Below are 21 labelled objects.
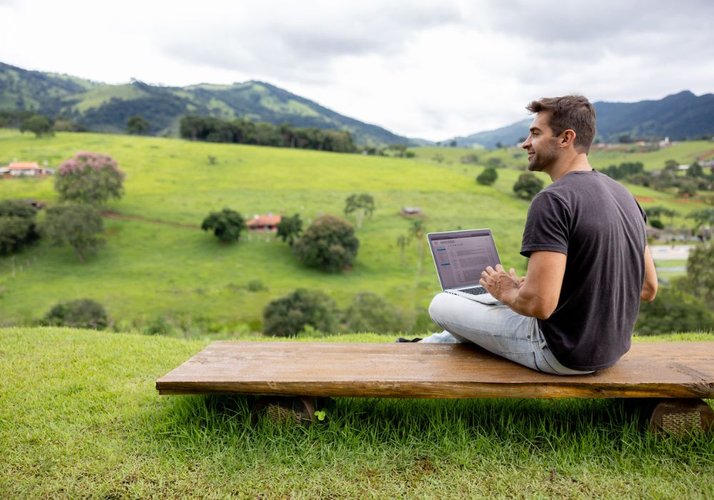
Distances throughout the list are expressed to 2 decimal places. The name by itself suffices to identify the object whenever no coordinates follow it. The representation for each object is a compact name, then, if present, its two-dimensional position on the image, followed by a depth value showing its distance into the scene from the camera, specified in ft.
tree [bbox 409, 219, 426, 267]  217.81
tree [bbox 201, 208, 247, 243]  204.95
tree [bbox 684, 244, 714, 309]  155.53
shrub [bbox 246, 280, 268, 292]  172.34
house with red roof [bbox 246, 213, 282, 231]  222.48
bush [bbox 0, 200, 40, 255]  183.18
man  10.84
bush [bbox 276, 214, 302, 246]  211.41
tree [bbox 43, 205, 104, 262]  184.75
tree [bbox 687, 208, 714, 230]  251.60
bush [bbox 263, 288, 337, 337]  140.07
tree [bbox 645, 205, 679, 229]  261.61
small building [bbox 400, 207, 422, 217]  243.23
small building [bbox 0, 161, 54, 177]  249.96
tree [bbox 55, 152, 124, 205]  216.74
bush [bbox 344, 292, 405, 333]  145.89
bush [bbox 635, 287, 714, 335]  114.73
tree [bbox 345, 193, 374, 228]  236.84
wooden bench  11.86
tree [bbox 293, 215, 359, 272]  194.18
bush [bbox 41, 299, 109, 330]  128.06
